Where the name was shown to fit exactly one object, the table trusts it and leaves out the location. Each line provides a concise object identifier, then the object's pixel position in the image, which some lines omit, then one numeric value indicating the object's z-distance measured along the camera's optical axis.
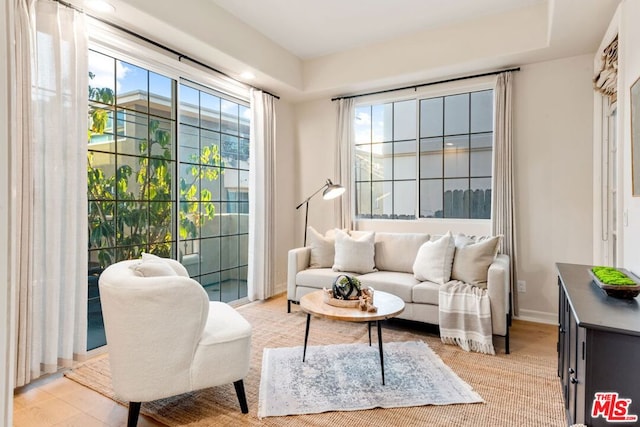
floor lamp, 3.97
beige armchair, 1.75
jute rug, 1.93
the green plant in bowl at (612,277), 1.60
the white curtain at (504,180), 3.59
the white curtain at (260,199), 4.20
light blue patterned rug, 2.09
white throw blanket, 2.79
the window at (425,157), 3.91
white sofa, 2.80
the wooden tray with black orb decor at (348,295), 2.43
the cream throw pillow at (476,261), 3.05
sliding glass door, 2.84
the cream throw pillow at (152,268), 2.00
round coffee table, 2.24
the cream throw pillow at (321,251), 3.96
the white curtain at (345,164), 4.50
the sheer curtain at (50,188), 2.20
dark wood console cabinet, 1.19
